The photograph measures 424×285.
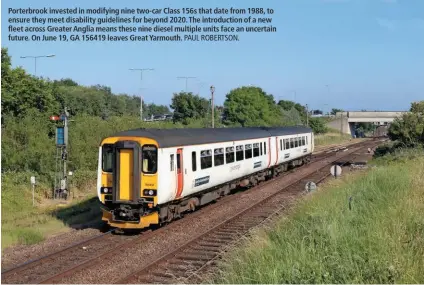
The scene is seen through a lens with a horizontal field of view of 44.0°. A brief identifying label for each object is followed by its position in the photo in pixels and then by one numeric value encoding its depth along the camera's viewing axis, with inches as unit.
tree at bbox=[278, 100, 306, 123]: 4536.4
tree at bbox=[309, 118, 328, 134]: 3774.1
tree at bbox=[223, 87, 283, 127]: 2682.1
